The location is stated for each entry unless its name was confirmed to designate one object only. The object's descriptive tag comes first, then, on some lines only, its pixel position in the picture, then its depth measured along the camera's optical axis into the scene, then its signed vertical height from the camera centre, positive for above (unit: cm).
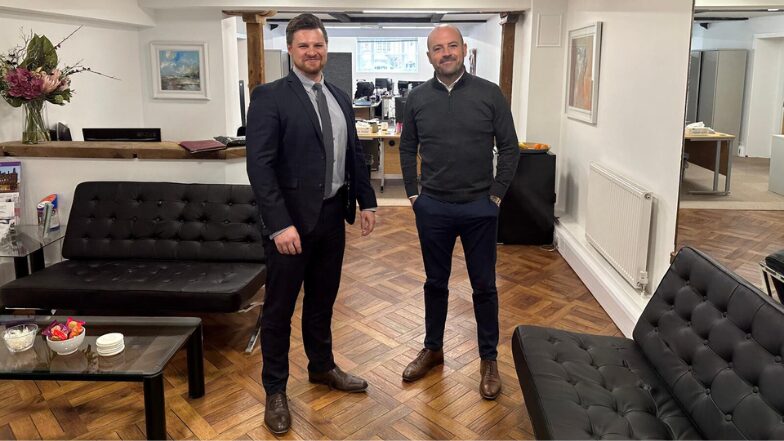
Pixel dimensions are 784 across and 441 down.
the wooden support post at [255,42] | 667 +56
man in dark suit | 252 -34
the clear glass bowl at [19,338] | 267 -98
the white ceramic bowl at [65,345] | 265 -100
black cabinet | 563 -88
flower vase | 432 -18
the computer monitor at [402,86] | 1204 +24
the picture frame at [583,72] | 498 +24
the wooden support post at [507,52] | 648 +48
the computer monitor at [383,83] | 1323 +32
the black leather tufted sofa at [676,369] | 197 -93
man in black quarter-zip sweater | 294 -30
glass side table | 365 -86
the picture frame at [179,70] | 675 +27
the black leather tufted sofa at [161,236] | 358 -81
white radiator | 378 -75
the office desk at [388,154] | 793 -66
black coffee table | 249 -104
